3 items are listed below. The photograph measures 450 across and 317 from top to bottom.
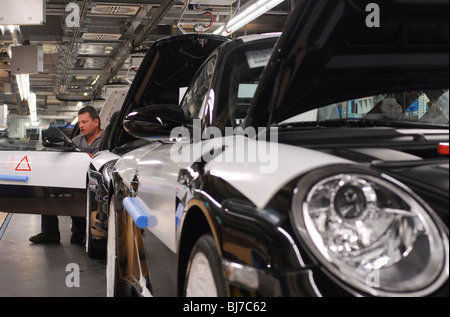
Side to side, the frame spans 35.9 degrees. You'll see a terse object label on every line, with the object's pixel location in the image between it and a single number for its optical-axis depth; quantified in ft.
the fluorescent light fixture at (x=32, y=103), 84.95
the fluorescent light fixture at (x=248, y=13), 26.26
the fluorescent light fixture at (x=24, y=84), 58.23
